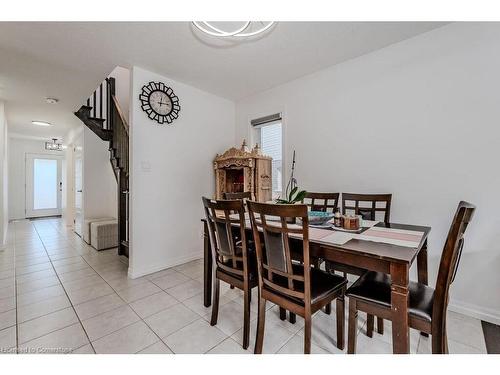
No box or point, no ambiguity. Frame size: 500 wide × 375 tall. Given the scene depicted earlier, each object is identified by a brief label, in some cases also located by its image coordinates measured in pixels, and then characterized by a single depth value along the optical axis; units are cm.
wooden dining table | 107
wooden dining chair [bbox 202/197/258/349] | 149
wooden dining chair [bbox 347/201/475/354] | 104
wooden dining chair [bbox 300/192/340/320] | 239
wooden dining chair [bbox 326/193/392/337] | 165
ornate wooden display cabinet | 318
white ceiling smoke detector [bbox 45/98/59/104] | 372
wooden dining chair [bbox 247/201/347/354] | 121
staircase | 334
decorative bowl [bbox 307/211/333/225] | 178
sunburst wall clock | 276
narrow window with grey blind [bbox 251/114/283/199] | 338
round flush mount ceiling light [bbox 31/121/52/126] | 510
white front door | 695
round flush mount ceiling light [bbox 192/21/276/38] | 199
